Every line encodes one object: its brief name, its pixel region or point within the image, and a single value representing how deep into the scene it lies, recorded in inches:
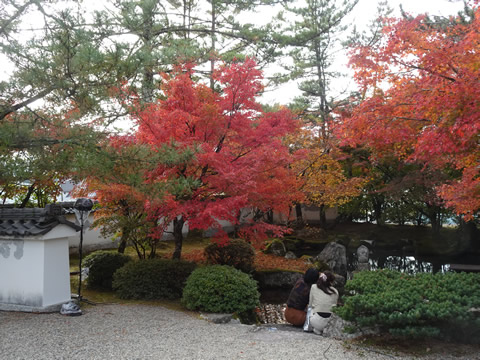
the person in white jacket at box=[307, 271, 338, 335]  261.9
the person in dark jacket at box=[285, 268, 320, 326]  294.2
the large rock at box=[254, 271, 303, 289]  442.6
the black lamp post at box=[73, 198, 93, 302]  296.2
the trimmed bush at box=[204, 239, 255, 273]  401.1
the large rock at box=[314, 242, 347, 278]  545.0
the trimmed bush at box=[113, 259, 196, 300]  333.4
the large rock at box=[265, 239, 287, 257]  591.8
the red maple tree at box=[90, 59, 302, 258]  306.8
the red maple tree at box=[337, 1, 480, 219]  231.0
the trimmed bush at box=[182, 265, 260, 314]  293.7
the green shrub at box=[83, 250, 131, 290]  372.2
